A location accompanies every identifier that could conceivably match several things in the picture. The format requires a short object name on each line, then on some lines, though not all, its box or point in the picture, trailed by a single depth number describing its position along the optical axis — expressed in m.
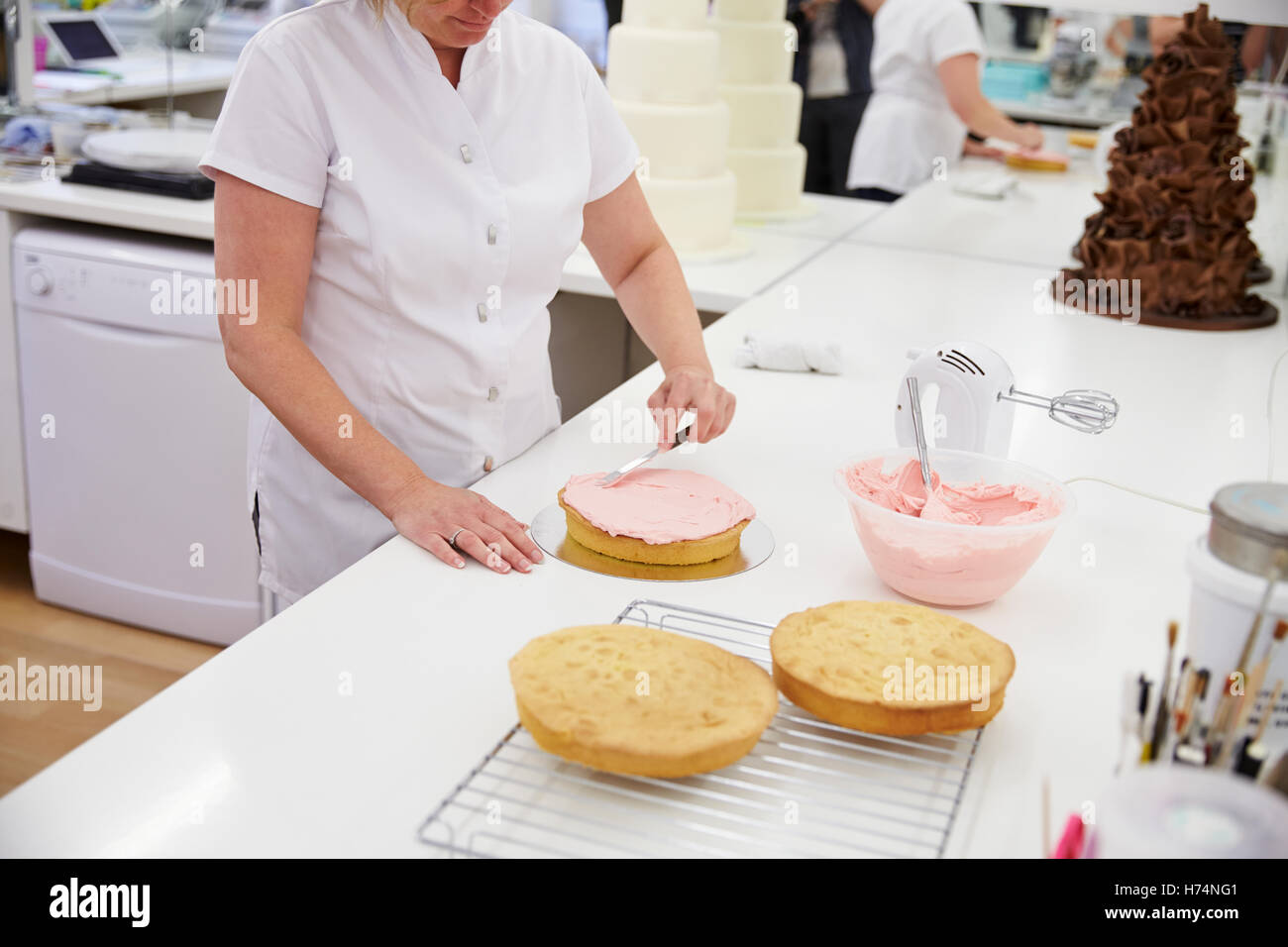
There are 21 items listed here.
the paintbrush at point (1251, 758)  0.70
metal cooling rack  0.78
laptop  3.59
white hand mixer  1.34
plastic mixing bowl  1.08
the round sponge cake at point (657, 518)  1.18
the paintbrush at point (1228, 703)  0.72
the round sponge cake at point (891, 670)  0.88
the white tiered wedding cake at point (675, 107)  2.31
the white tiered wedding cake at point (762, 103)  2.65
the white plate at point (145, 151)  2.54
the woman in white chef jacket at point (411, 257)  1.24
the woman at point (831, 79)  2.99
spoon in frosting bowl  1.18
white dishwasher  2.40
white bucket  0.80
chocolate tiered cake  2.16
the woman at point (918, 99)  3.05
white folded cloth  1.80
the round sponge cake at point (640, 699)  0.82
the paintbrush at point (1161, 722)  0.72
